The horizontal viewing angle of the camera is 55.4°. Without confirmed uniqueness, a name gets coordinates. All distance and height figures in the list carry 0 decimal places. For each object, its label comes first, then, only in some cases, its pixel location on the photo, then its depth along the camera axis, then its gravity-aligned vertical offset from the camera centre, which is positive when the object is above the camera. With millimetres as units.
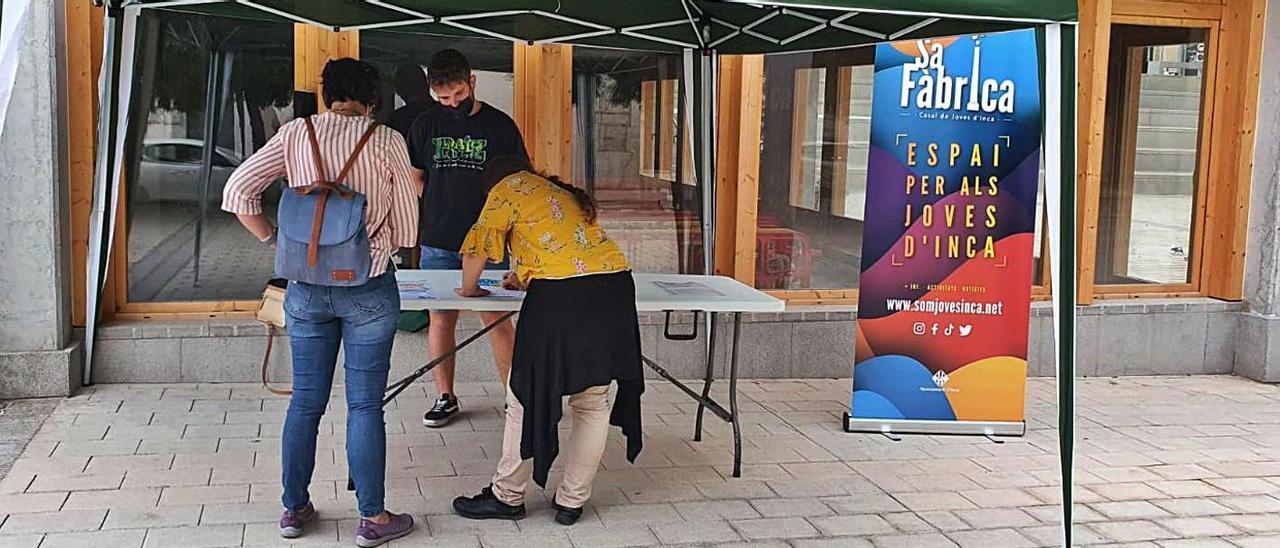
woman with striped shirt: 3572 -461
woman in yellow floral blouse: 3783 -503
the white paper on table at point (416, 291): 4145 -534
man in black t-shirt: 5008 -103
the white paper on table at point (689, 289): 4590 -552
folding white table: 4148 -552
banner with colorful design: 5152 -367
